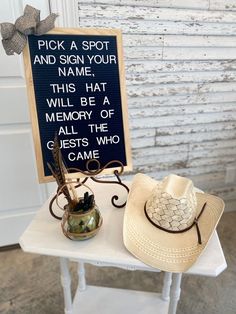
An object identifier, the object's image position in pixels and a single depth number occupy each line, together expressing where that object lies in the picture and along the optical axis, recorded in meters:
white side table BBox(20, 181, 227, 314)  0.66
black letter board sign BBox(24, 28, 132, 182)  0.78
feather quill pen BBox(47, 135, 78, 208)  0.68
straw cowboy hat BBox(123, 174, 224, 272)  0.66
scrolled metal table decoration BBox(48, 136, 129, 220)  0.69
